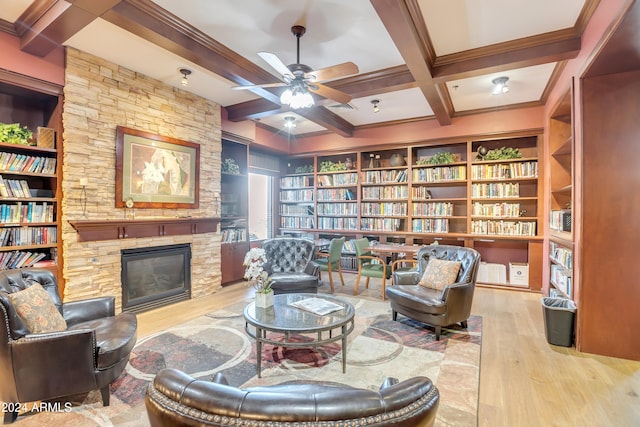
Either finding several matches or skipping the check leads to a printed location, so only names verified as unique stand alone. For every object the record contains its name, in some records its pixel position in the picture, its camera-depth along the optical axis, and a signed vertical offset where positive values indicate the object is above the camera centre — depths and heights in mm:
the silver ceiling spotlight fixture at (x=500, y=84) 3932 +1692
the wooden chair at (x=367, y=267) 4473 -812
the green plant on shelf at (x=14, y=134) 3031 +767
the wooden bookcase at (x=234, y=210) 5370 +47
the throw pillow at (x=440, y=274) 3472 -678
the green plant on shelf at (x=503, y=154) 5074 +1021
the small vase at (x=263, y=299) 2760 -771
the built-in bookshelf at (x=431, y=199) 5121 +295
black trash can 2969 -1044
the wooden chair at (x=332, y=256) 4953 -696
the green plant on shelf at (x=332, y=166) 6633 +1021
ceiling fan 2667 +1245
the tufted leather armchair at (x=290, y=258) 4116 -639
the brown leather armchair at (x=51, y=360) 1860 -938
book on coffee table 2674 -830
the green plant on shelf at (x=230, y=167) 5422 +805
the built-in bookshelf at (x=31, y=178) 3053 +351
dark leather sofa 689 -451
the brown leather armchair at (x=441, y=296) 3133 -870
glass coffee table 2340 -860
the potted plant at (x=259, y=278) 2732 -588
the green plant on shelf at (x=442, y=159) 5527 +1010
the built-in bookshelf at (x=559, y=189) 3693 +339
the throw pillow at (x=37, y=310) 2016 -673
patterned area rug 2025 -1279
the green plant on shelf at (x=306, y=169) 7000 +1005
